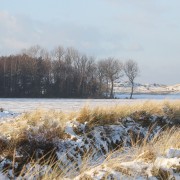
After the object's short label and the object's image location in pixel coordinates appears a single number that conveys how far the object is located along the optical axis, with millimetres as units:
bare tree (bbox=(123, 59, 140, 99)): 80938
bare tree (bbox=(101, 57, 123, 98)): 75656
